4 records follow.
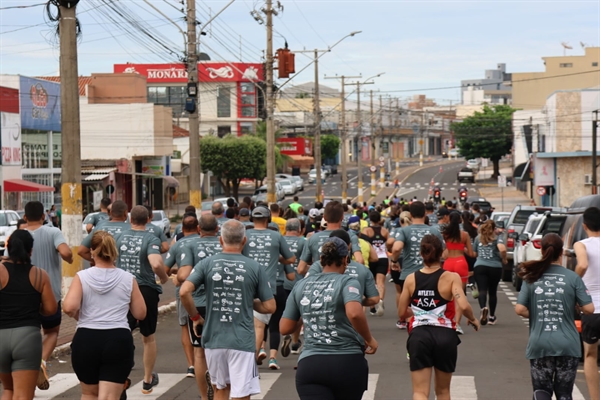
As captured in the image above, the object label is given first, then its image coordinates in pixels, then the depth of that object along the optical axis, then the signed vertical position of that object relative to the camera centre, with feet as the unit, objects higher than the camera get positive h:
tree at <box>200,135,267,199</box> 265.34 -3.76
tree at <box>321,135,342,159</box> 402.52 -1.15
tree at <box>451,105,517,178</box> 340.49 +2.45
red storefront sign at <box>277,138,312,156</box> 366.63 -1.31
